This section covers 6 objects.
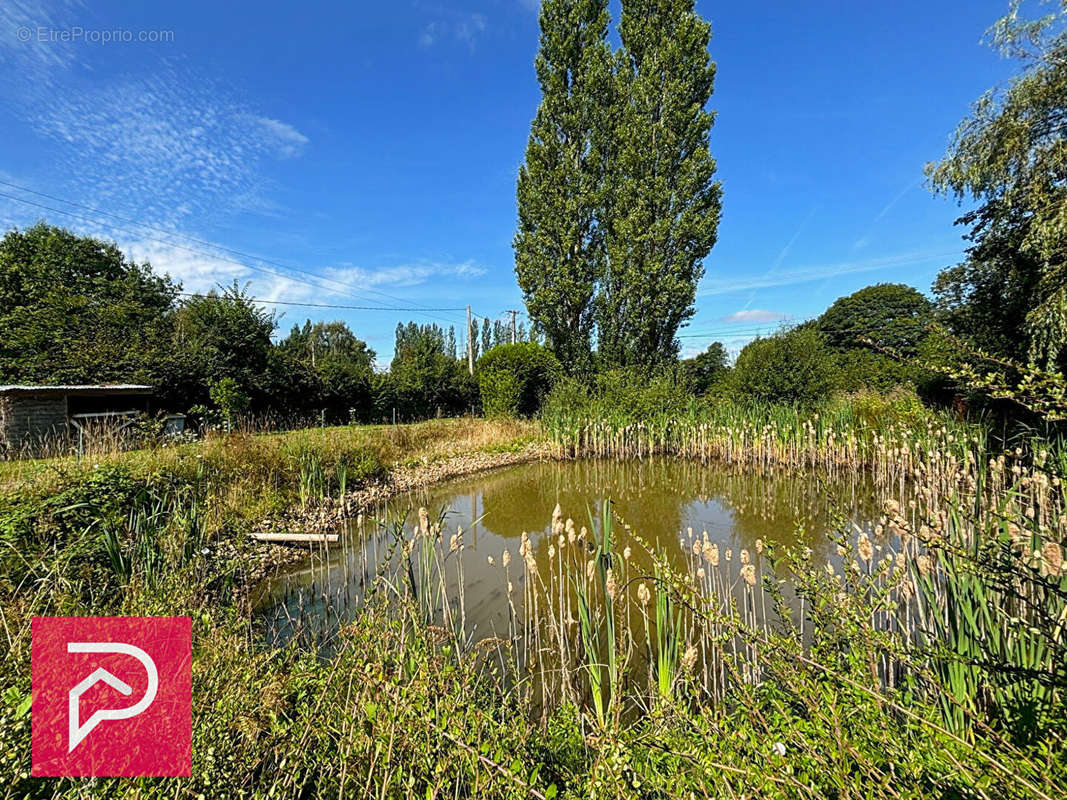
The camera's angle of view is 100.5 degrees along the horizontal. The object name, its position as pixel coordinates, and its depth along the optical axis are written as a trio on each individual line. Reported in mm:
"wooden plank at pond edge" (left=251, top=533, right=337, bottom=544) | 5172
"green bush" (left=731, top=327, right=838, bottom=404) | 10883
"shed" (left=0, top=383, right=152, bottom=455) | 8828
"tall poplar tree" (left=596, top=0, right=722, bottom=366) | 15578
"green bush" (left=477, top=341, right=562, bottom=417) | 16359
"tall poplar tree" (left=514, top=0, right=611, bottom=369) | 16516
